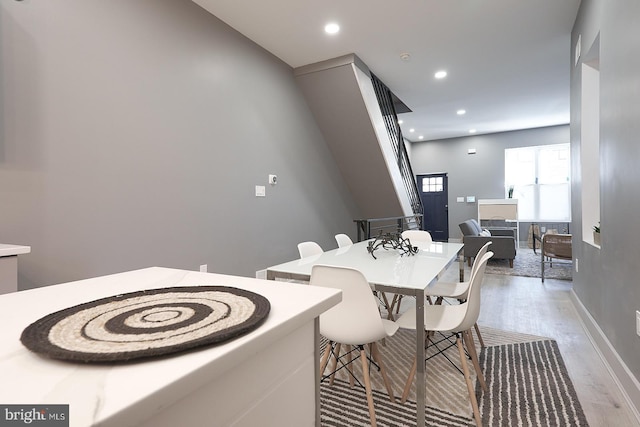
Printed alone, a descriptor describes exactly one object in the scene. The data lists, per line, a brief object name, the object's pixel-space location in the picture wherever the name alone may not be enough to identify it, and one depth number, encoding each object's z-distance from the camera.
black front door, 9.27
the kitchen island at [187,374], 0.36
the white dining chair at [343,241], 3.18
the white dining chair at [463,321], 1.70
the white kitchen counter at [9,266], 1.45
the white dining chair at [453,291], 2.27
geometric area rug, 1.68
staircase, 4.21
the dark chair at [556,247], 4.28
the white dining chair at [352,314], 1.55
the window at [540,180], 7.79
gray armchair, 5.32
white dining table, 1.54
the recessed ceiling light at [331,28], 3.38
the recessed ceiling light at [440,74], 4.59
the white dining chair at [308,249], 2.52
